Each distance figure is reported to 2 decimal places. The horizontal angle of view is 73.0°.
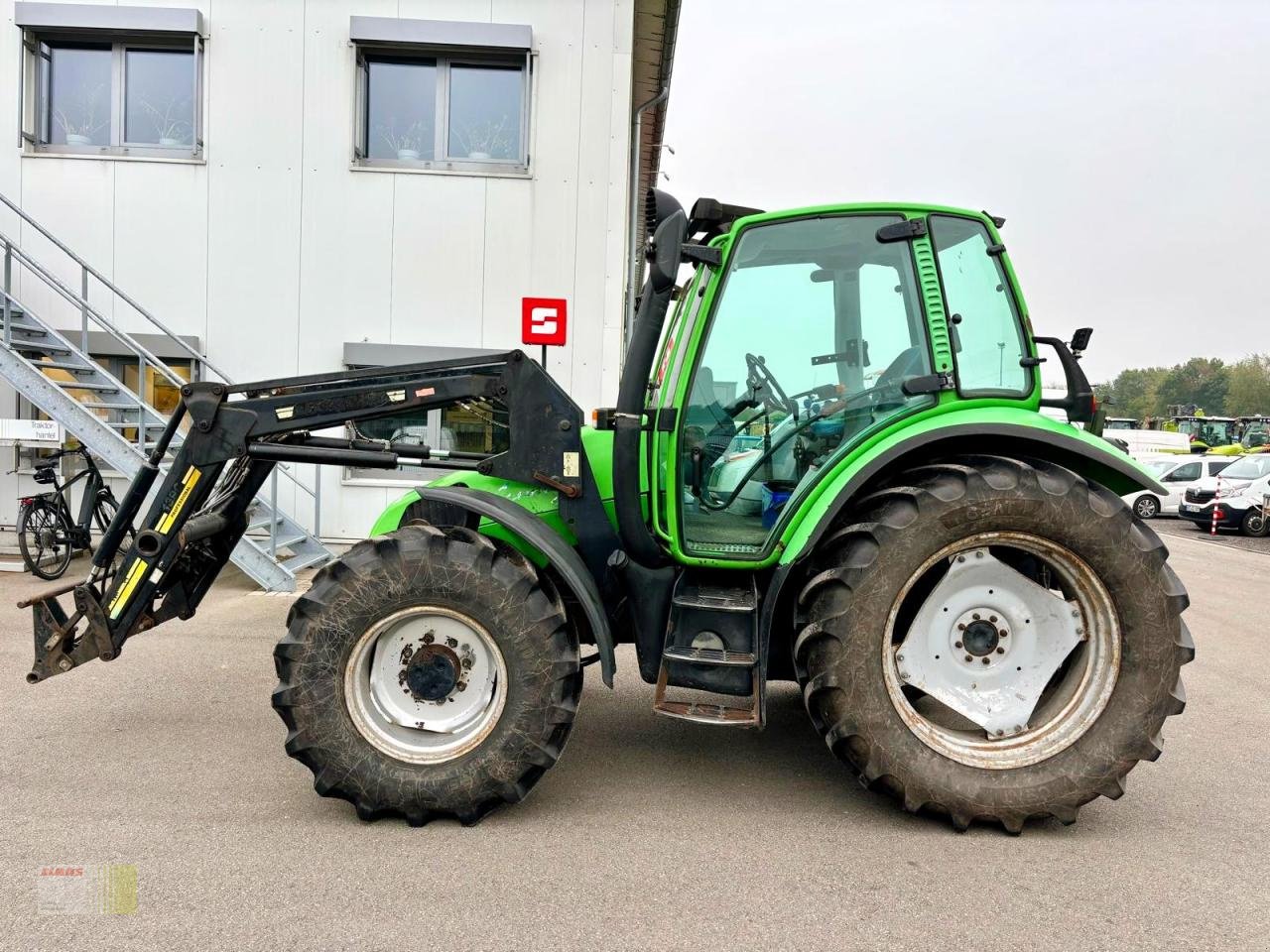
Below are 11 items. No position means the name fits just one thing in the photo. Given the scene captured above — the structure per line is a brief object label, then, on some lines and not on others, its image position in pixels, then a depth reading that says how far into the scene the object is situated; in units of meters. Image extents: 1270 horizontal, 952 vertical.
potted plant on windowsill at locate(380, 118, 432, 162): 9.41
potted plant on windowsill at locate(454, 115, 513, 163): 9.40
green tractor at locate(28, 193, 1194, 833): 3.24
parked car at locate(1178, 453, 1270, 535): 16.59
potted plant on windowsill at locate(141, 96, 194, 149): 9.43
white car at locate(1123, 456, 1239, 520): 19.62
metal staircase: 7.39
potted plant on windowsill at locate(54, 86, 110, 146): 9.46
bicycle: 8.07
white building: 9.13
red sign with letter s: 8.14
